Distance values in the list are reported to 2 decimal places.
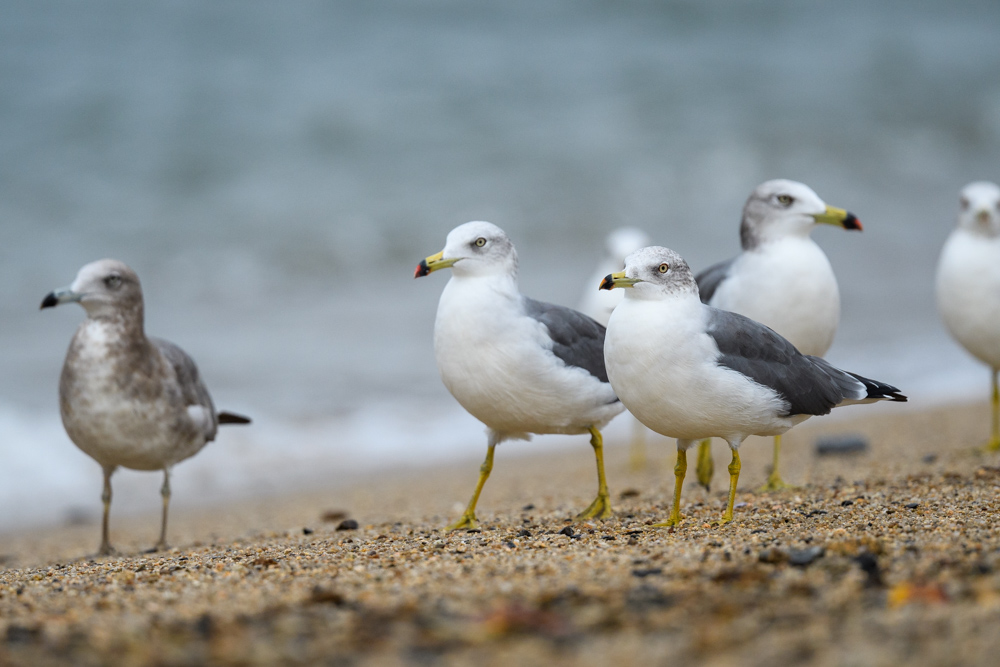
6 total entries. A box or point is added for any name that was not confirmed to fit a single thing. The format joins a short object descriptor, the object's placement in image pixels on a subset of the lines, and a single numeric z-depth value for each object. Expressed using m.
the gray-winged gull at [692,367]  8.64
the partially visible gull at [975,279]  14.11
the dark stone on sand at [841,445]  15.21
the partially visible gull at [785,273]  11.69
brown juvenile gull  11.28
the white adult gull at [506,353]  9.89
